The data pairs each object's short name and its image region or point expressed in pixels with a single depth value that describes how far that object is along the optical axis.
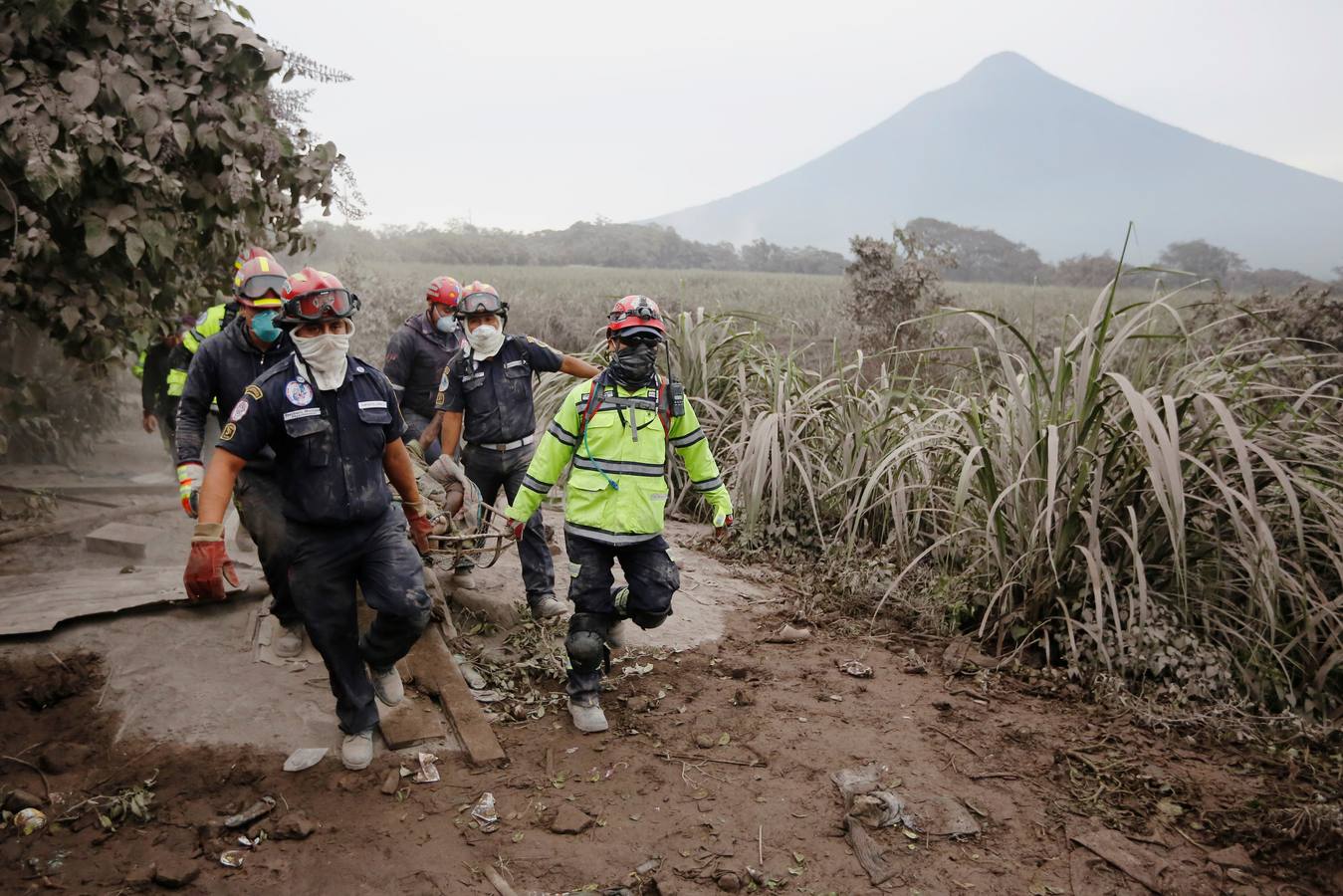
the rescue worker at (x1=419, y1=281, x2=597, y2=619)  4.75
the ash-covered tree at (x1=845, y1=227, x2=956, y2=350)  11.41
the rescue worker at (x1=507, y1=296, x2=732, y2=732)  3.69
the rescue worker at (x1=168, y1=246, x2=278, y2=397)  5.73
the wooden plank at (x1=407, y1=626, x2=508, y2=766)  3.47
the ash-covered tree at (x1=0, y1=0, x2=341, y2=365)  4.14
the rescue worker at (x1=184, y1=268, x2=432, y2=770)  3.12
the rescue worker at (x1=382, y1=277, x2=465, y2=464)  5.41
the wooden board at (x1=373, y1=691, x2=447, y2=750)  3.50
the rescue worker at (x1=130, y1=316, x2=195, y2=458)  6.71
